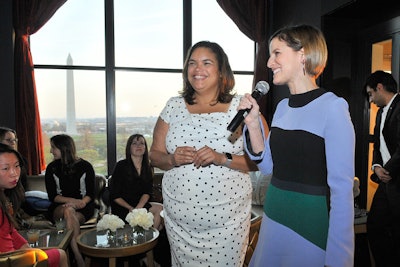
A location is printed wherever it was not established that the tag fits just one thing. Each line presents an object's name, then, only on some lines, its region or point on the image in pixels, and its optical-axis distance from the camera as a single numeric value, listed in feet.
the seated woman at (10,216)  7.36
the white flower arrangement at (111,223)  10.07
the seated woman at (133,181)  13.35
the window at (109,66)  16.75
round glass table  9.55
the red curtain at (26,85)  15.61
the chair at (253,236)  7.98
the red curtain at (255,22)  17.76
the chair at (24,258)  5.91
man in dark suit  9.63
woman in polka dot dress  5.36
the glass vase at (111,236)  10.43
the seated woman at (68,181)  12.99
